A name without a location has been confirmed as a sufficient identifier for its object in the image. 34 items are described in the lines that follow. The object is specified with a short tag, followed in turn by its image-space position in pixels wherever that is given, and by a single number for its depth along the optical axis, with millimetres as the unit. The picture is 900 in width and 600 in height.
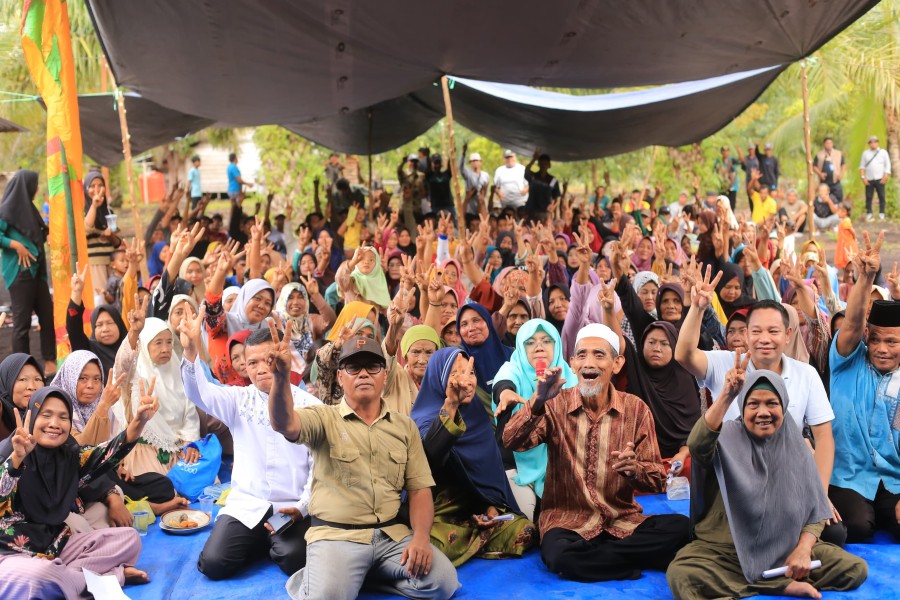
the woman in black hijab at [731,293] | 6203
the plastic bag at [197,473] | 4840
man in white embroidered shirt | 3896
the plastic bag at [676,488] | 4676
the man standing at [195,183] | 14367
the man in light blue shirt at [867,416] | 4082
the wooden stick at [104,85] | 10812
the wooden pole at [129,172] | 6559
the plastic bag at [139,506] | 4484
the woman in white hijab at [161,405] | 4824
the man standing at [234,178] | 13016
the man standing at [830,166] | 13594
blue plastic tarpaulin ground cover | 3650
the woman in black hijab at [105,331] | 5332
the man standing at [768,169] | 14078
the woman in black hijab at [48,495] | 3406
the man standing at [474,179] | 12164
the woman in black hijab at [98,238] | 7582
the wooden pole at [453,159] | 7211
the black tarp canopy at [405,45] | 6117
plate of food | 4379
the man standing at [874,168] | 13555
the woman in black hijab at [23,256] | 6996
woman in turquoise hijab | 4359
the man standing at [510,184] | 12531
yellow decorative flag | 6000
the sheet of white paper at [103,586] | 3566
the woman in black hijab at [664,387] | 4973
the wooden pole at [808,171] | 7555
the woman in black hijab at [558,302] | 5910
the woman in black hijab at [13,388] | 4152
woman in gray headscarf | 3445
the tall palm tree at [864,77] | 12914
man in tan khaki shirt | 3516
